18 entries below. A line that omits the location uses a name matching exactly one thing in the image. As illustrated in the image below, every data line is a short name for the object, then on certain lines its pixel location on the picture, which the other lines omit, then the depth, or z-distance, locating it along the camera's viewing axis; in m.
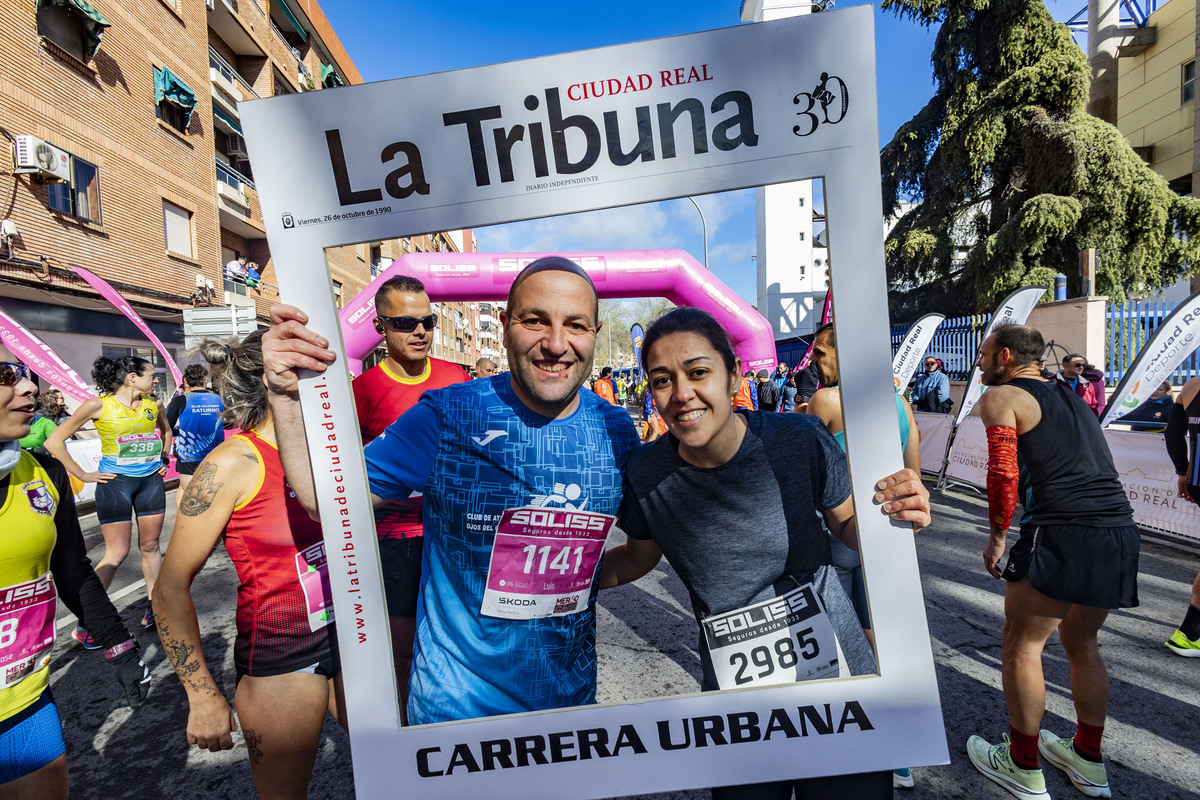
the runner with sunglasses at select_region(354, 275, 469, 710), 2.14
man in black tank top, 2.15
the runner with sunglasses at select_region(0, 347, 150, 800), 1.58
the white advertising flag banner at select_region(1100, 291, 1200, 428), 4.86
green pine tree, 12.59
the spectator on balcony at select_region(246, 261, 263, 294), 14.98
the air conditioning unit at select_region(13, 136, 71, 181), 9.98
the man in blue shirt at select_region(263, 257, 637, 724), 1.29
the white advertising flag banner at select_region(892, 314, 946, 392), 7.19
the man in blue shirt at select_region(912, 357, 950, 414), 9.28
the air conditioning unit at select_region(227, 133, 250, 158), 17.47
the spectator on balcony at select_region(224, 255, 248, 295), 14.46
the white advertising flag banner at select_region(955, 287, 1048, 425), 6.79
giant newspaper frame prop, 1.11
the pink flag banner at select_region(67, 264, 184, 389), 7.18
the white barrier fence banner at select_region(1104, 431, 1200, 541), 5.22
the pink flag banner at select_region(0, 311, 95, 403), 5.22
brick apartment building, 10.27
